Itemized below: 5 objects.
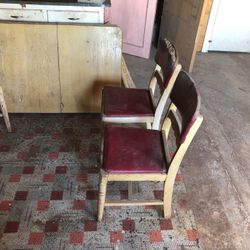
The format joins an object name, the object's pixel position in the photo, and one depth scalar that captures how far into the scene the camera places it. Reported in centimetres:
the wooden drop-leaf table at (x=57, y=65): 205
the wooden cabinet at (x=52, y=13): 204
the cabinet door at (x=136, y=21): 337
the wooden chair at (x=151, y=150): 130
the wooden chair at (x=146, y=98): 163
